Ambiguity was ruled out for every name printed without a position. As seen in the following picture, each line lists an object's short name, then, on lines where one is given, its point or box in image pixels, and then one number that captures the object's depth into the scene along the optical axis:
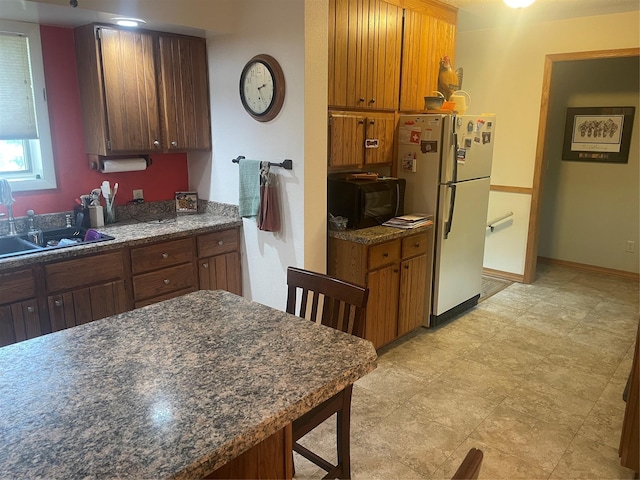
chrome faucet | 2.80
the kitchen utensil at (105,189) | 3.19
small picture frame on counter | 3.68
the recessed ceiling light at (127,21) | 2.78
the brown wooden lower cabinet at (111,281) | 2.47
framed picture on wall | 4.89
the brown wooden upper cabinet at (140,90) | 2.94
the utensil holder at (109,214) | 3.26
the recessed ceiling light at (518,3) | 3.11
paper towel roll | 3.17
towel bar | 2.95
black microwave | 3.16
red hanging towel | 3.04
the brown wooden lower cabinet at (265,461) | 1.16
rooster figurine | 3.84
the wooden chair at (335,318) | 1.69
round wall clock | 2.90
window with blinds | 2.84
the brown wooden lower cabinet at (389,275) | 3.05
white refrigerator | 3.42
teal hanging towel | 3.13
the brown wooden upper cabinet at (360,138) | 3.10
